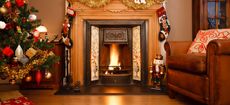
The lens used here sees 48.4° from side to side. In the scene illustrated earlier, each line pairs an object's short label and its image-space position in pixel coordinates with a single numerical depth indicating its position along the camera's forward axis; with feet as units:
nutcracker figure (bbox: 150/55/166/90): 11.34
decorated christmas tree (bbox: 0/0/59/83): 7.84
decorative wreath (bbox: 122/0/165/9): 12.37
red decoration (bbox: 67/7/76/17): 12.09
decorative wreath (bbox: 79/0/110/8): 12.30
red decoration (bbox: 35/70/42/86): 8.45
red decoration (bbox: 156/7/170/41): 12.17
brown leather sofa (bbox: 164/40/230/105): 6.74
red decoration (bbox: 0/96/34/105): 7.68
